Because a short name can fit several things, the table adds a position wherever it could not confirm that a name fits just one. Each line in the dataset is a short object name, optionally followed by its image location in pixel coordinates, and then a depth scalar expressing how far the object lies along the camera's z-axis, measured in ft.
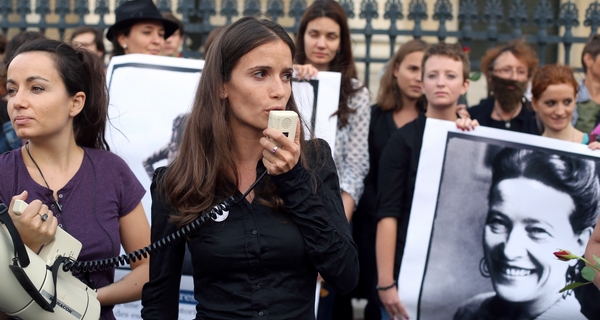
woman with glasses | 16.10
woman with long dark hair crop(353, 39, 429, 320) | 15.16
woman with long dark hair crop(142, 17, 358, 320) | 8.11
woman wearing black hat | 15.94
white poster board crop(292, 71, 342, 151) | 13.17
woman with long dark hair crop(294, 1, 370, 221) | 14.10
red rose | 7.54
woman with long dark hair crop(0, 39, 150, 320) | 9.59
